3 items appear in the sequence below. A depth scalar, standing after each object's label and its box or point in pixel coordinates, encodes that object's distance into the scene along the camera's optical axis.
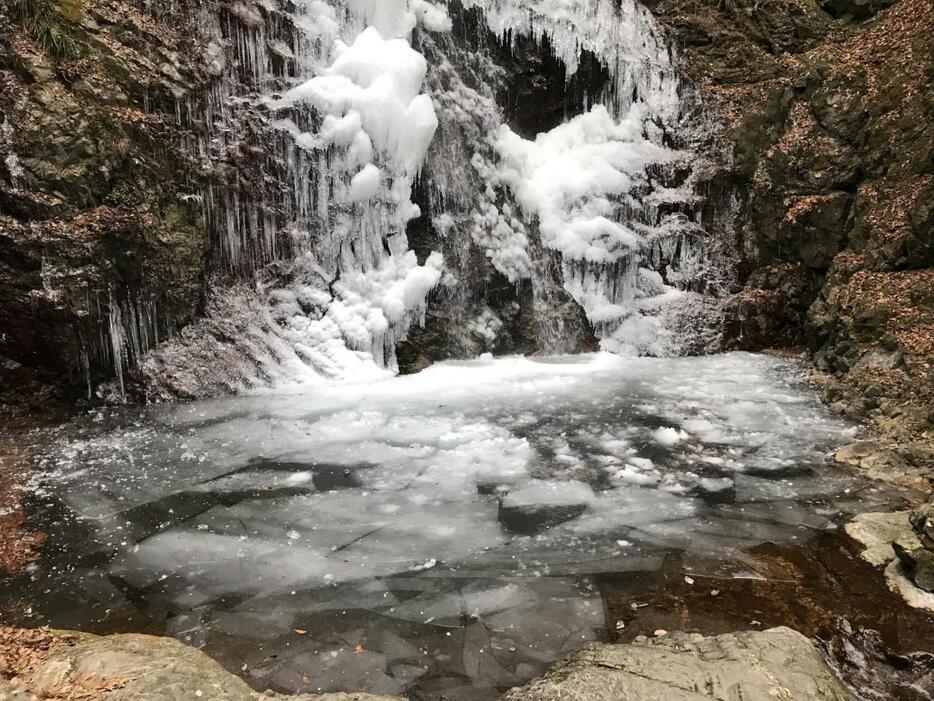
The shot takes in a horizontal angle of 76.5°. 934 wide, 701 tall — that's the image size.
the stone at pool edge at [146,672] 2.22
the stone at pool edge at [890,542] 3.20
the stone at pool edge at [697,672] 2.31
